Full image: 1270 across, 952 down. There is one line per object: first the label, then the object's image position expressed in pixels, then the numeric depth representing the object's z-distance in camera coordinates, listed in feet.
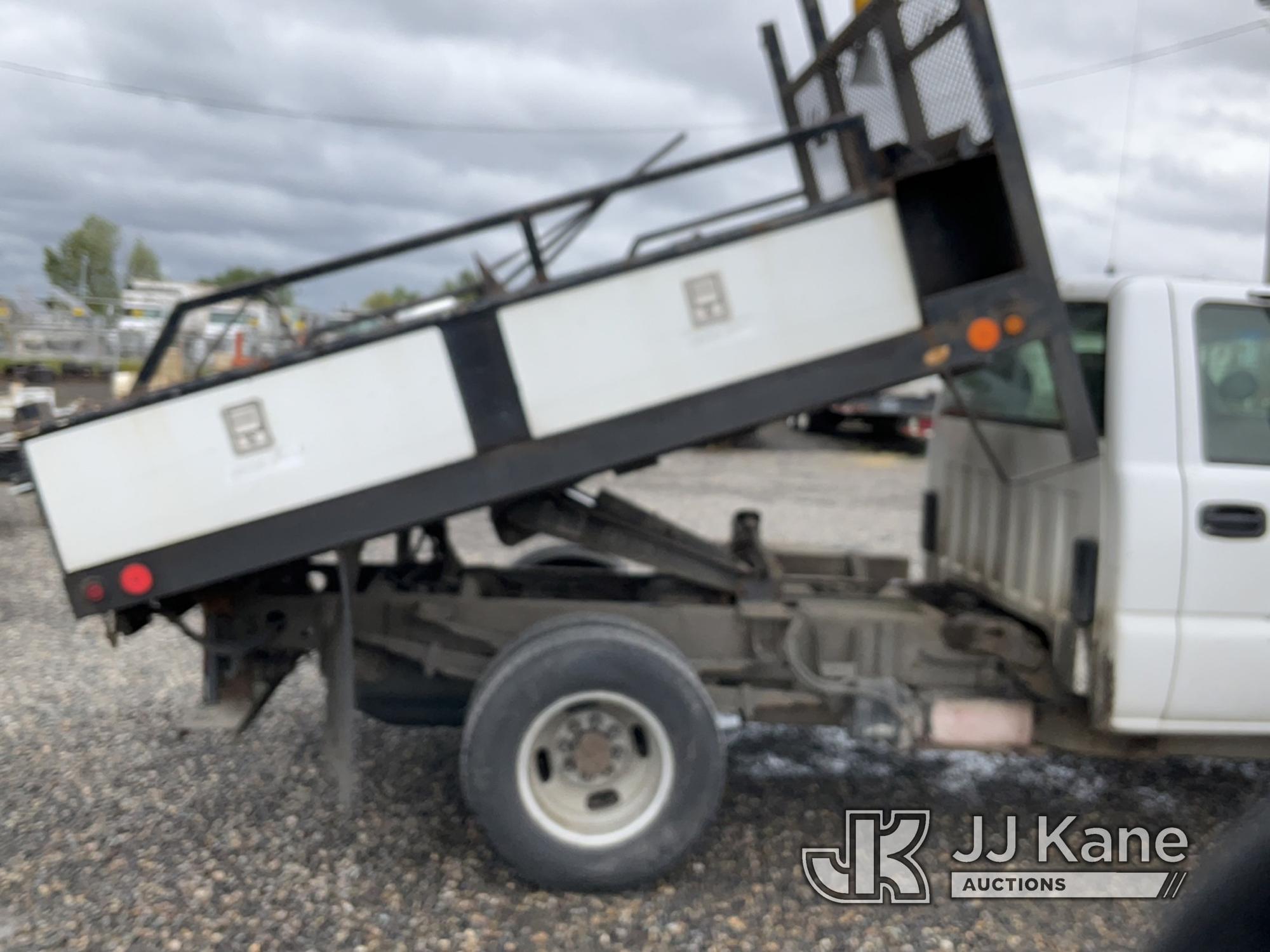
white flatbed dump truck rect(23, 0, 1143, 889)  11.70
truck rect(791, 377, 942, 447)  55.88
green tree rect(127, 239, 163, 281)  249.55
